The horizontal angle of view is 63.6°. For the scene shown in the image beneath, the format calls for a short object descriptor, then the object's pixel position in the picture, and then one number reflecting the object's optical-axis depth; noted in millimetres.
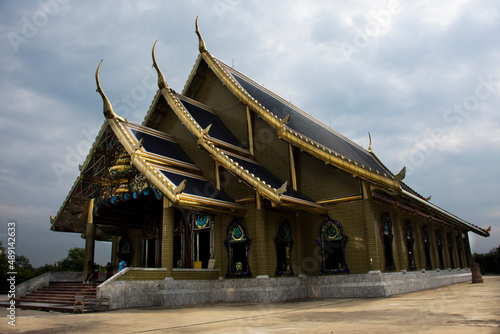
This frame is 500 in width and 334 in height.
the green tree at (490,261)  37500
